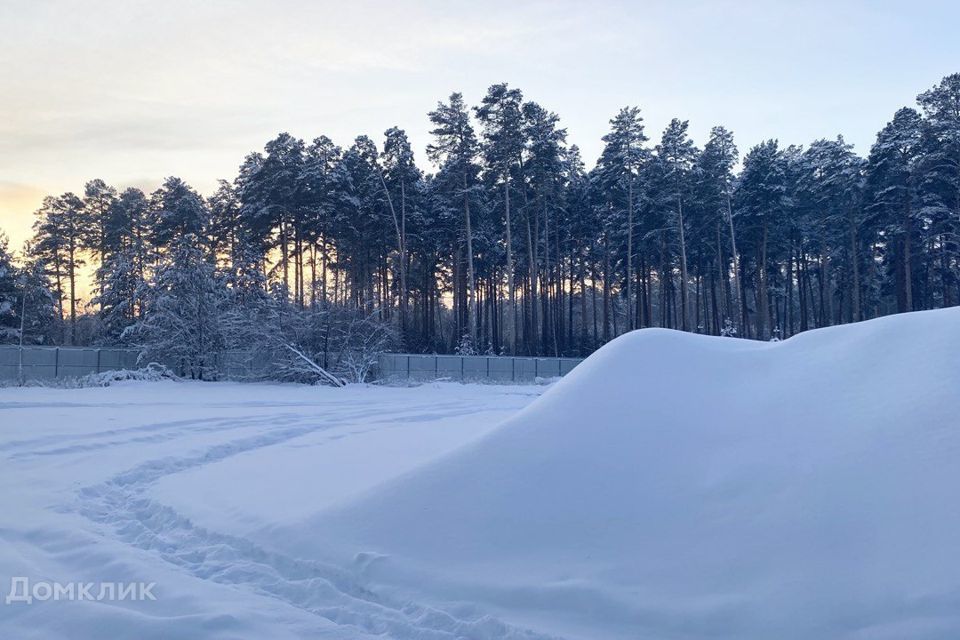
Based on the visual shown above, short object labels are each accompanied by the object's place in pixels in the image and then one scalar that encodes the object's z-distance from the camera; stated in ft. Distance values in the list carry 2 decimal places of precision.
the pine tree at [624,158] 144.15
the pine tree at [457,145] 132.05
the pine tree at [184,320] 90.74
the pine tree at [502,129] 128.47
